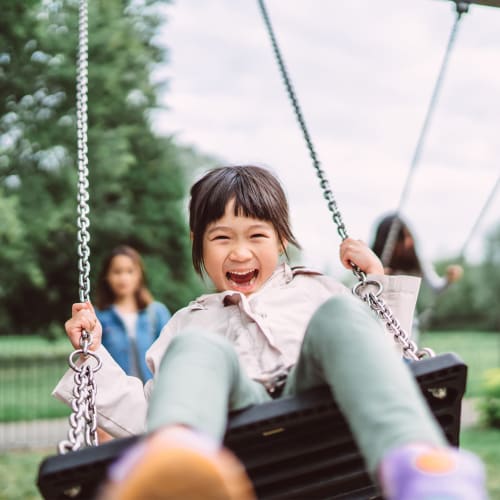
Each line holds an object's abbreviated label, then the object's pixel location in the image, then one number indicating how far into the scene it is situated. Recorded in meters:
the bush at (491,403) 8.16
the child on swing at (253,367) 1.05
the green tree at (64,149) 7.90
